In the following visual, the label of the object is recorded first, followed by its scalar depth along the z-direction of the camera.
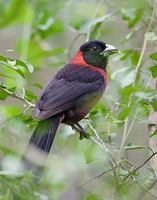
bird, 6.28
